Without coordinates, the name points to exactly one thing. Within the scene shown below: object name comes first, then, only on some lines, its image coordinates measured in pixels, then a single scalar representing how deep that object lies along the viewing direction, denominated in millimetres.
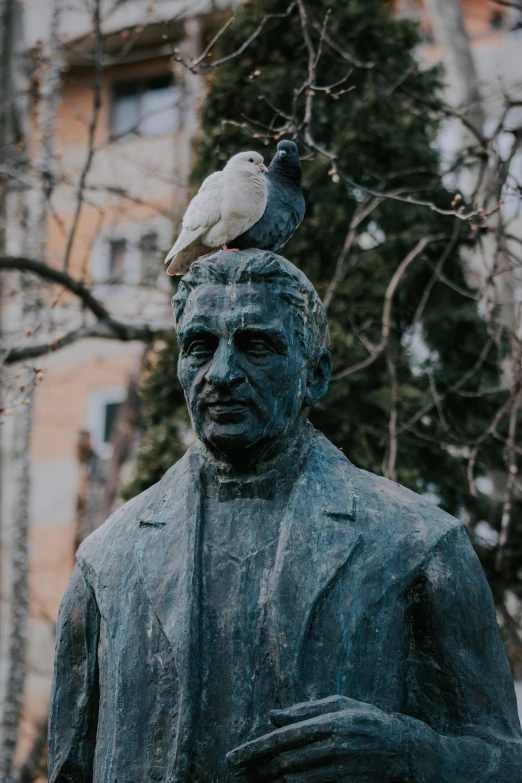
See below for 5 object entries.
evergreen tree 8094
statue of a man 3053
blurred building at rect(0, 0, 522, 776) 17484
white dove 3949
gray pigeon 3967
